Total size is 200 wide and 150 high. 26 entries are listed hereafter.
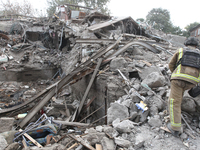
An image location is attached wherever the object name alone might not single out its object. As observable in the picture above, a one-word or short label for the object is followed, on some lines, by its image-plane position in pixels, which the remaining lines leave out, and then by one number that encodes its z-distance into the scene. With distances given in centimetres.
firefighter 221
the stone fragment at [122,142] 218
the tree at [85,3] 2178
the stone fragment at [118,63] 447
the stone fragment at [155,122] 264
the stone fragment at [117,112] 297
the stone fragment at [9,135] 283
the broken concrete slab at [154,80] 327
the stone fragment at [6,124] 307
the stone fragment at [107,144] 216
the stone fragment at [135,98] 322
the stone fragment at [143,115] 286
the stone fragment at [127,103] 314
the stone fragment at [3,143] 241
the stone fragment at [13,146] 243
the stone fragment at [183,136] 233
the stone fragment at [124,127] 243
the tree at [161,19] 2103
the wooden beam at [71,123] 401
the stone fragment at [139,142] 219
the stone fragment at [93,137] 231
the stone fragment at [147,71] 397
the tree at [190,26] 2358
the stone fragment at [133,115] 288
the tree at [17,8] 1903
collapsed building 246
